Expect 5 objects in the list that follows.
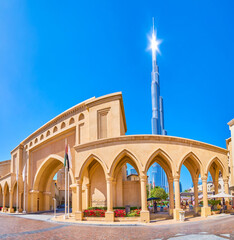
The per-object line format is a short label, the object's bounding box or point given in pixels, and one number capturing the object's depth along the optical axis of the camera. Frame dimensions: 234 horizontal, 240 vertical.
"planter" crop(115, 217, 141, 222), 21.17
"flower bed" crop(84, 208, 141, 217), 21.67
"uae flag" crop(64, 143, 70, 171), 25.81
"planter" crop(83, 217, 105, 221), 21.97
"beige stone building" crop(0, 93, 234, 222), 21.81
